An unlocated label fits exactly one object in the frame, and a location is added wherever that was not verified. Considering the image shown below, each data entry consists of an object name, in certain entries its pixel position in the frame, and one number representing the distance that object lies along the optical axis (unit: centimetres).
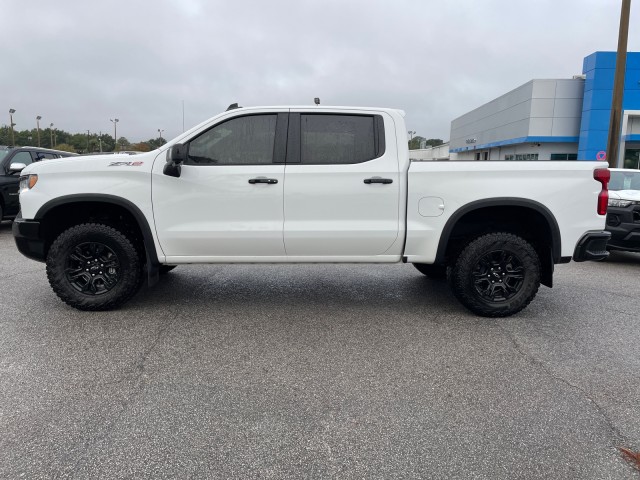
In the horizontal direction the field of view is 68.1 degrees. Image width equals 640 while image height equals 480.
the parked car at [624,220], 725
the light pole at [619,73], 1302
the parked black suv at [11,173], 953
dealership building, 2620
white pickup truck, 454
